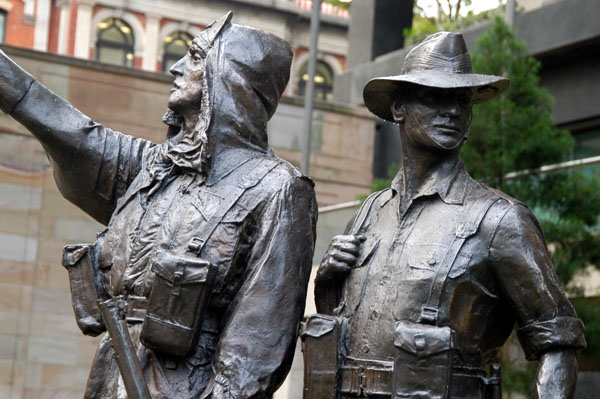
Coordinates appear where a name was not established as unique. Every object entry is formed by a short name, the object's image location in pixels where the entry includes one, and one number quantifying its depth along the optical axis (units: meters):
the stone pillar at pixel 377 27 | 20.00
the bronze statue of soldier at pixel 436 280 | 5.14
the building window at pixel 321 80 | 33.84
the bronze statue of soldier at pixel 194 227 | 5.41
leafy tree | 10.53
